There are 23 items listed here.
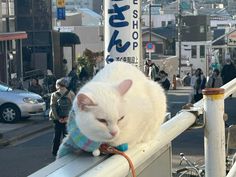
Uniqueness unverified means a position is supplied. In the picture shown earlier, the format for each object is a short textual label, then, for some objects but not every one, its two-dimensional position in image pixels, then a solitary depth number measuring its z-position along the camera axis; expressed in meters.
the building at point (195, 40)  64.79
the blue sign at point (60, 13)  34.94
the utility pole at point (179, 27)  55.69
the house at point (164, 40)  69.19
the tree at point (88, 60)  34.37
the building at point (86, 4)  109.12
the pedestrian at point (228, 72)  19.34
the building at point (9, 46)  28.77
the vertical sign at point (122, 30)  6.33
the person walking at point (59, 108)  11.94
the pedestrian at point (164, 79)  20.03
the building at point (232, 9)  99.18
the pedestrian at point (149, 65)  16.52
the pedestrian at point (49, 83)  24.41
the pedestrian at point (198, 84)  18.38
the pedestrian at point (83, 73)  25.06
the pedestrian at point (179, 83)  41.35
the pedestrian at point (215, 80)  17.45
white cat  2.15
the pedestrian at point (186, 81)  42.54
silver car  19.33
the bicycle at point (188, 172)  6.28
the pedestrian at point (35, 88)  23.22
